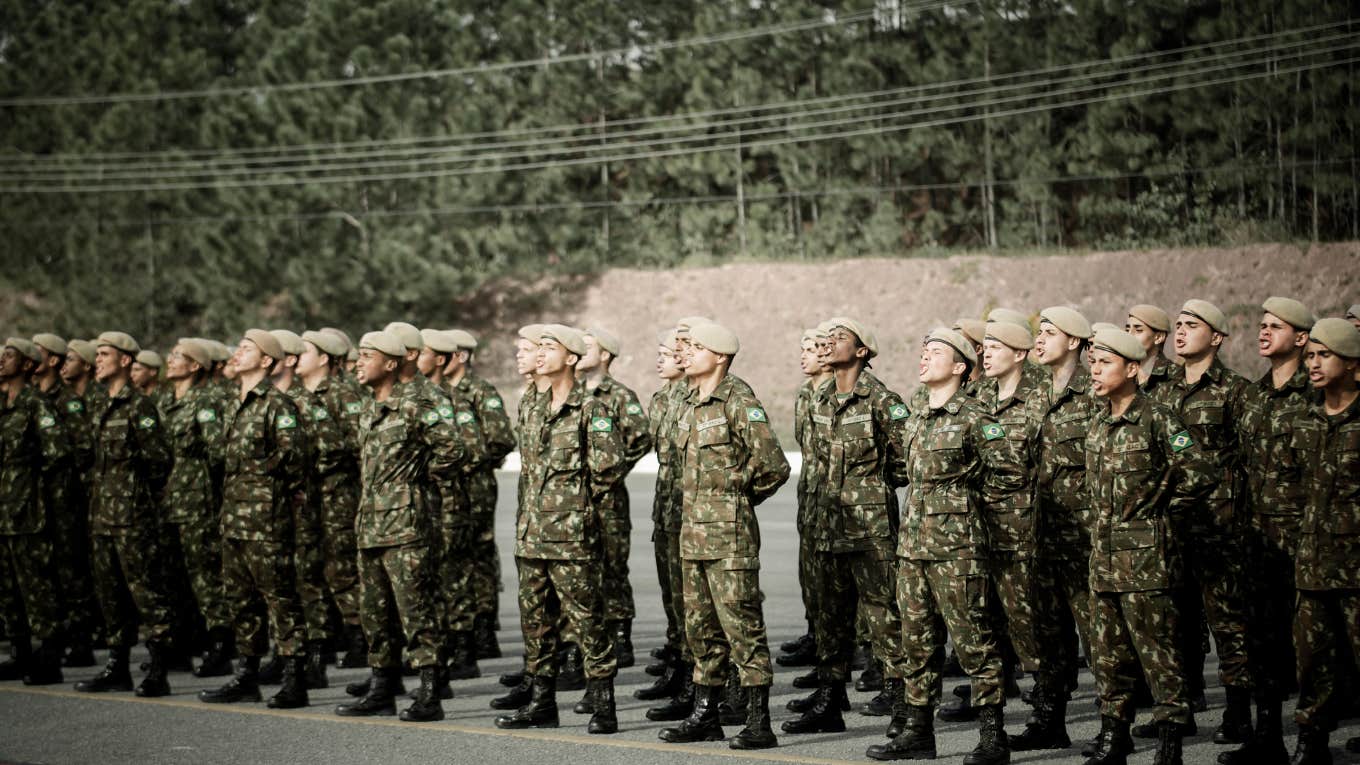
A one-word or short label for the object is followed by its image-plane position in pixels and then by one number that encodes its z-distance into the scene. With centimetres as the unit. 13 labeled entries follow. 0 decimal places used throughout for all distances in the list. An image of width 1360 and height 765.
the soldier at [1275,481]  1687
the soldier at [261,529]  1936
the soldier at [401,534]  1820
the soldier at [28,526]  2153
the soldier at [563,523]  1733
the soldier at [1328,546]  1448
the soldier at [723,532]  1645
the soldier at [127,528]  2050
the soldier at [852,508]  1753
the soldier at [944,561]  1543
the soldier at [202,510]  2150
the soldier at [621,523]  1930
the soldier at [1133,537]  1457
